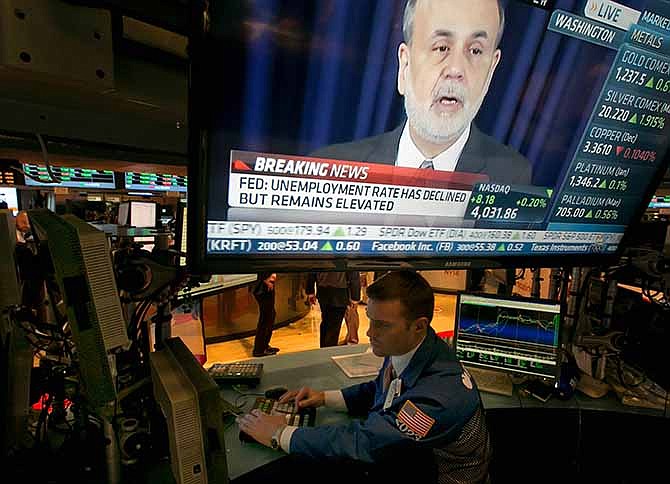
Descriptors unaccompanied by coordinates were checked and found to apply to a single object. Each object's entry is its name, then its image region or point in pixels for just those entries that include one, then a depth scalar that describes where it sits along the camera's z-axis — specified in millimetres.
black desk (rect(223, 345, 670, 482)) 1686
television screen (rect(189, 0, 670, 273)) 815
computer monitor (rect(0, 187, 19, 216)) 3605
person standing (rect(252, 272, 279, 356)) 3801
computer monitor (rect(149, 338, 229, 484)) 790
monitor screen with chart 1756
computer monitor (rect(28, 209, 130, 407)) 708
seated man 1193
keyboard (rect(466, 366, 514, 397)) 1748
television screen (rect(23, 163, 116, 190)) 3482
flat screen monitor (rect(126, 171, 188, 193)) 4000
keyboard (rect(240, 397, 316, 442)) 1359
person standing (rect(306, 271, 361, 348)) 3547
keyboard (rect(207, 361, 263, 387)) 1636
